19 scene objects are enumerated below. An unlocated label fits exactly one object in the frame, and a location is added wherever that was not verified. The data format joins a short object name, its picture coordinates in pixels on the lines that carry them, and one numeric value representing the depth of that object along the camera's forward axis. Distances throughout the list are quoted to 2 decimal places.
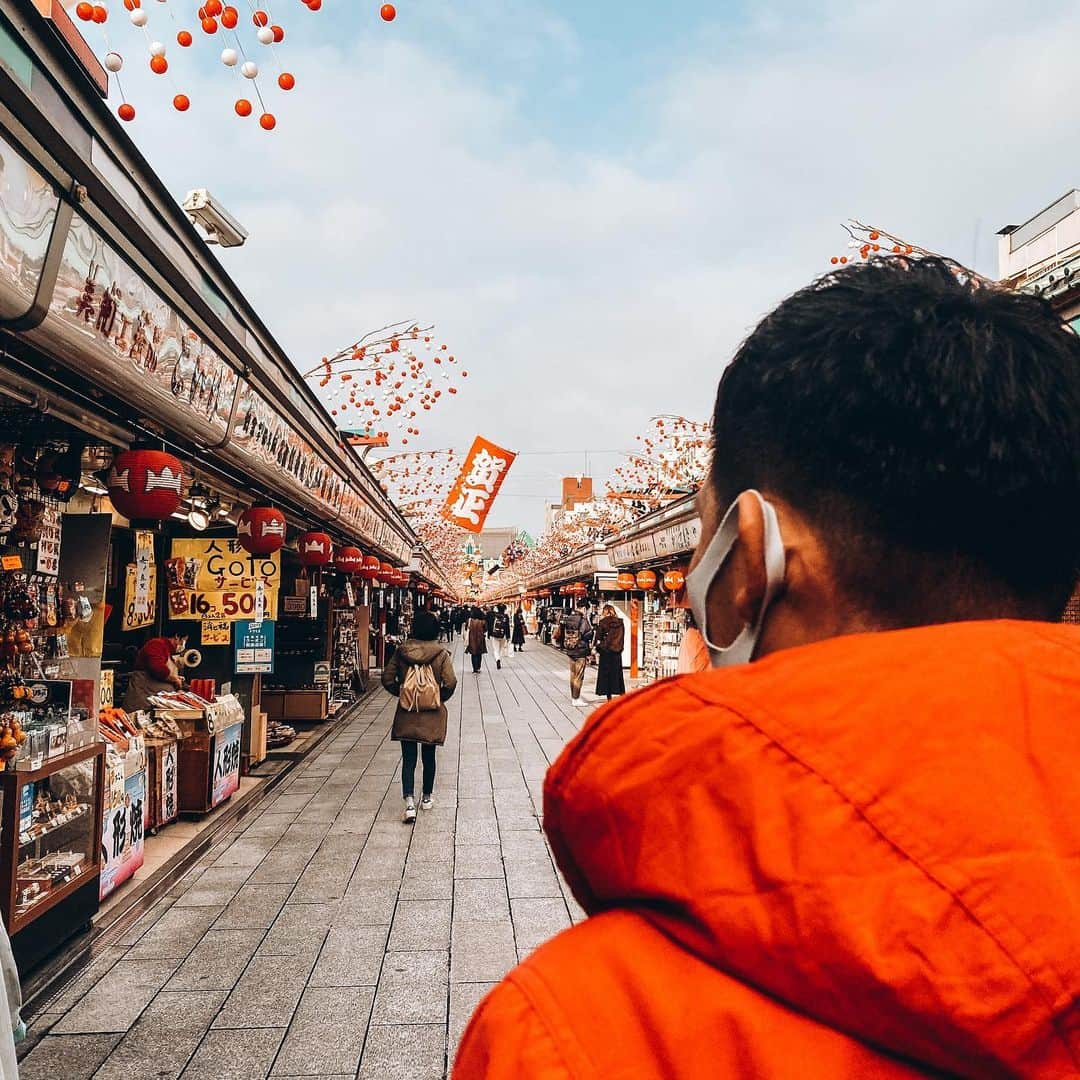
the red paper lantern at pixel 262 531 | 8.07
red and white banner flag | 17.78
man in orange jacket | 0.71
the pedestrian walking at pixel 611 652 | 16.28
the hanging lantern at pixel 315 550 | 11.05
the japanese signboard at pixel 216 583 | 9.25
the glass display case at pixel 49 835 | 4.81
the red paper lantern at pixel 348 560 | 13.34
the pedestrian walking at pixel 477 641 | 25.62
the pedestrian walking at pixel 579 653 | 18.84
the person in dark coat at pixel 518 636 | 37.38
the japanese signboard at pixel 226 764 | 8.70
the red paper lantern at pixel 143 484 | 4.95
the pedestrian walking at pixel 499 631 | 29.12
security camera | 8.17
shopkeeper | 8.17
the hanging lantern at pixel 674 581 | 14.42
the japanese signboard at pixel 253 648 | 10.20
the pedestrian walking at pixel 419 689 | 8.31
